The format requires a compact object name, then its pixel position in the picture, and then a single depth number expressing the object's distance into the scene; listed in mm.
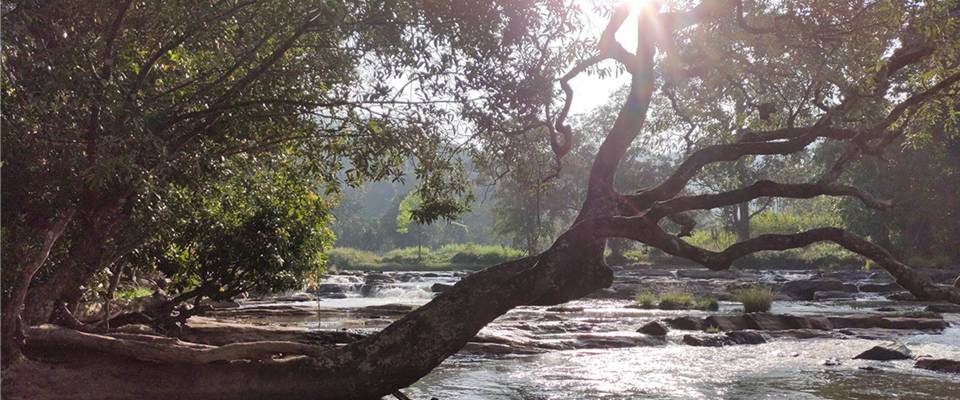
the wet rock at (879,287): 34844
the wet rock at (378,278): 47147
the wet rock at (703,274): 46250
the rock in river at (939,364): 14594
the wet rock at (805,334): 19838
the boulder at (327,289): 39281
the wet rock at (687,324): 21172
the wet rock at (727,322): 21062
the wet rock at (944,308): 25642
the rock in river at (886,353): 16000
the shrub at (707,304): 28011
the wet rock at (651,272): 49653
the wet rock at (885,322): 21141
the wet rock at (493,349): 16672
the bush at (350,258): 77875
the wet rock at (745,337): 19000
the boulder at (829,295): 33250
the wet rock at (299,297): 34281
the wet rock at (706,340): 18500
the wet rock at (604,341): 18281
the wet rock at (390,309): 25031
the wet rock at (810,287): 34094
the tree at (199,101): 7176
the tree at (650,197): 8945
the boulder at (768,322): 20970
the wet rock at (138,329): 12294
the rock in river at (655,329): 20016
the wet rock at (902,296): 31506
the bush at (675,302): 28797
